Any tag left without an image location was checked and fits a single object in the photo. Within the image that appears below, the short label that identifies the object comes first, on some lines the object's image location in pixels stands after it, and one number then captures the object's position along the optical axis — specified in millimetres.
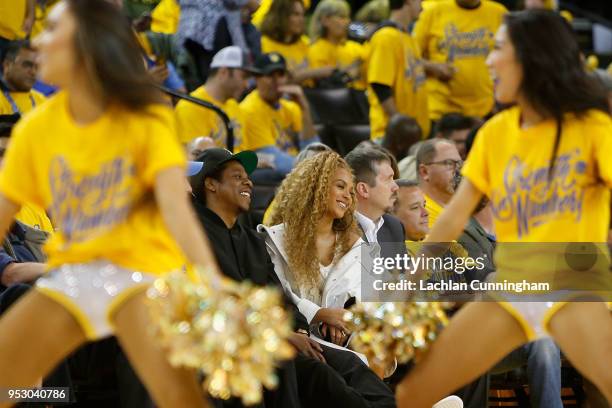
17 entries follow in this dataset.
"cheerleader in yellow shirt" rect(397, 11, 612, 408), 8250
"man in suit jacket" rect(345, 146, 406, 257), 13133
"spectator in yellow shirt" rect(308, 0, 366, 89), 21312
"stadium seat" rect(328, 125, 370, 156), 20312
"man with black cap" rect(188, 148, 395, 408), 11070
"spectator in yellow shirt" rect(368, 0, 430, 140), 19656
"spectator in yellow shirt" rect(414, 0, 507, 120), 20500
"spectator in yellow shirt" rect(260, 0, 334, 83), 20328
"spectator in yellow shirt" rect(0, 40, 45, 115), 14812
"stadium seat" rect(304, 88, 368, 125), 20969
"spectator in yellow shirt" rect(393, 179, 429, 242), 14086
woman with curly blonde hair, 12141
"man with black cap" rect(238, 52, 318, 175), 18078
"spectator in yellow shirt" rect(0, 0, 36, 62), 15594
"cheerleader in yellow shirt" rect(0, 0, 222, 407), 7605
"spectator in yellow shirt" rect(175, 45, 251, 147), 16937
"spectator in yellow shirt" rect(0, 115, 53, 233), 11945
